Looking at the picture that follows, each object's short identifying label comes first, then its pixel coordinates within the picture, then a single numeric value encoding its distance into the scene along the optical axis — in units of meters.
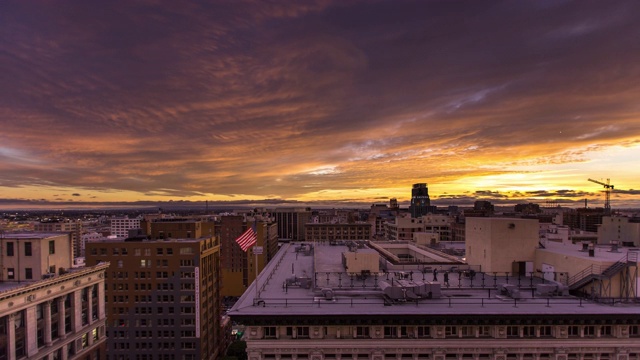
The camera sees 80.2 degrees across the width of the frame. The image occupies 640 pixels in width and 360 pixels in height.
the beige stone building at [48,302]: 46.31
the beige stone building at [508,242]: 57.25
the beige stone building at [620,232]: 98.12
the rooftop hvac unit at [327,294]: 44.35
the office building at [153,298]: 88.19
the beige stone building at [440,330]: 40.22
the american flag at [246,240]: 50.77
